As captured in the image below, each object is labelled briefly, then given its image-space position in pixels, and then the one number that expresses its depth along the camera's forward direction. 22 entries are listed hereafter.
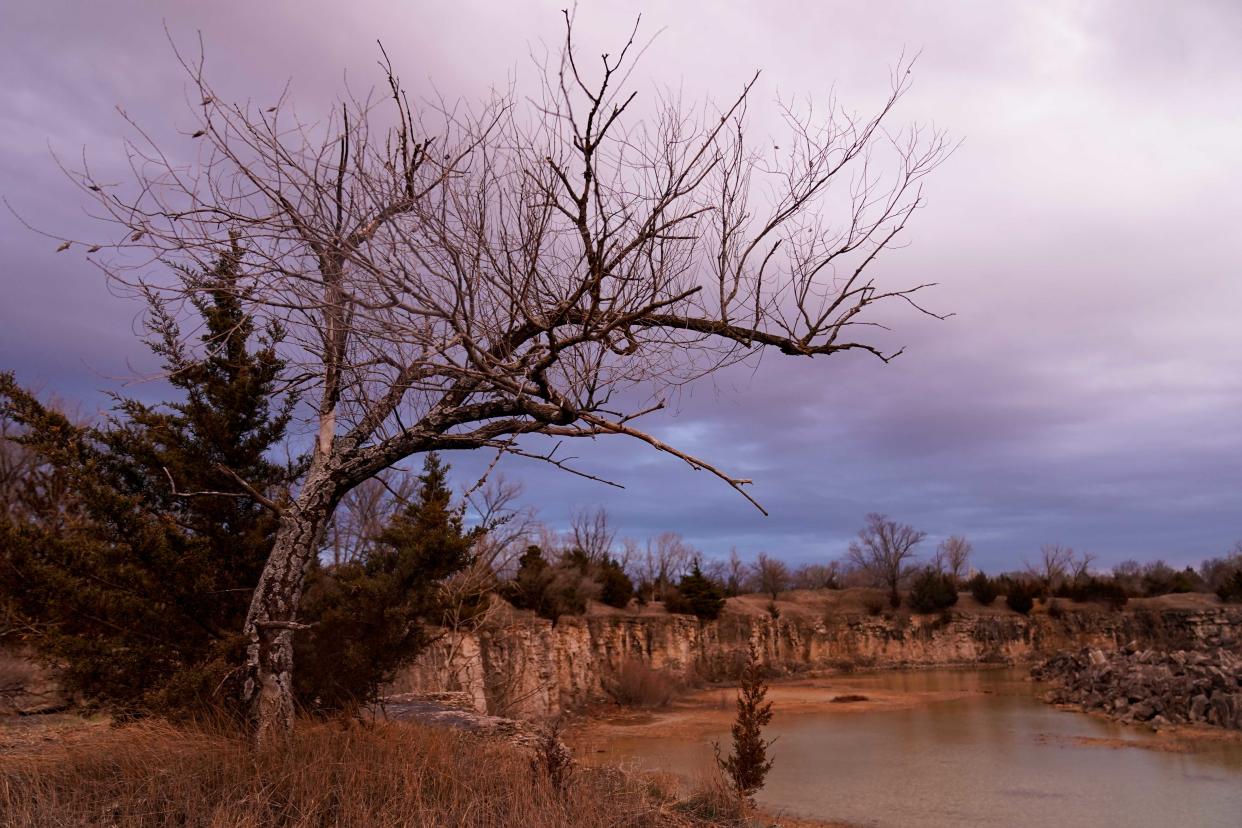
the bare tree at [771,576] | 58.72
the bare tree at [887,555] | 61.41
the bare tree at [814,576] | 71.38
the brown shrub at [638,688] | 27.16
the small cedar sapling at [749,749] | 7.59
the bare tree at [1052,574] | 51.09
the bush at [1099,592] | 47.16
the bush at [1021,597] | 47.12
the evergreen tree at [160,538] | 6.21
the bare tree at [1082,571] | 55.51
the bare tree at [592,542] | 47.62
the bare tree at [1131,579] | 54.83
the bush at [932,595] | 46.53
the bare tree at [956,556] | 69.81
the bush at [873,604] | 46.97
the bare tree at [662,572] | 49.50
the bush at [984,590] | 48.91
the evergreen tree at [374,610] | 7.53
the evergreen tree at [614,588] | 34.31
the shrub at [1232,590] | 46.38
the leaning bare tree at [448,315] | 4.63
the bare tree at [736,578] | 55.06
